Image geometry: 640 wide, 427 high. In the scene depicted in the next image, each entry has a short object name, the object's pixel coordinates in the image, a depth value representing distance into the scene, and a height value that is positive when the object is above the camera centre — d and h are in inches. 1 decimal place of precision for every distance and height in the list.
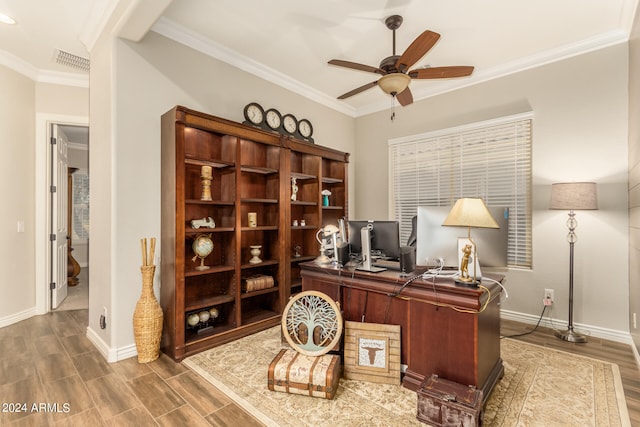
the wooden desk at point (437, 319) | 75.3 -29.8
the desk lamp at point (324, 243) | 109.0 -10.8
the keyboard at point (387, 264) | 103.2 -18.8
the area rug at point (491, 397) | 72.3 -48.8
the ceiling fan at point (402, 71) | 94.6 +45.7
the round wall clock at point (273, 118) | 147.0 +44.8
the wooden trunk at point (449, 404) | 65.6 -42.2
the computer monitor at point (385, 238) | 97.4 -8.6
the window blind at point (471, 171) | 139.2 +20.8
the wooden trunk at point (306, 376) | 79.4 -43.4
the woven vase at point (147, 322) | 98.5 -35.9
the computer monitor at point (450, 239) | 85.6 -7.8
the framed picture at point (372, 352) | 86.6 -40.5
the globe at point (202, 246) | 110.3 -12.8
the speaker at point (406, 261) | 90.7 -14.6
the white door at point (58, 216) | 150.3 -3.0
